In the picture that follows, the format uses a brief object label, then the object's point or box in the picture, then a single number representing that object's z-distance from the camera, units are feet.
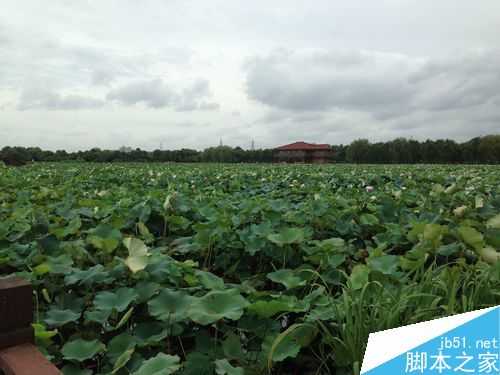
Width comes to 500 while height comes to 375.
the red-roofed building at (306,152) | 595.92
